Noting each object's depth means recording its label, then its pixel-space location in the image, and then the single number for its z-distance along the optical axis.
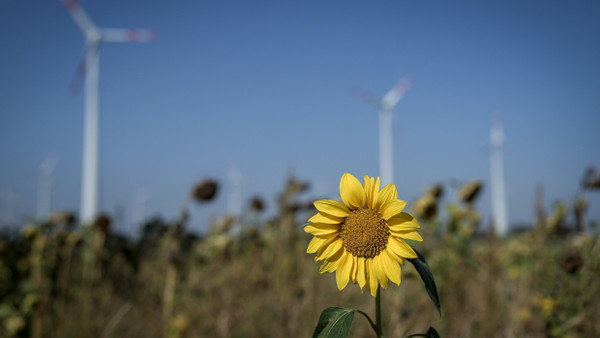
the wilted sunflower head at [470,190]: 3.75
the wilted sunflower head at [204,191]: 3.40
